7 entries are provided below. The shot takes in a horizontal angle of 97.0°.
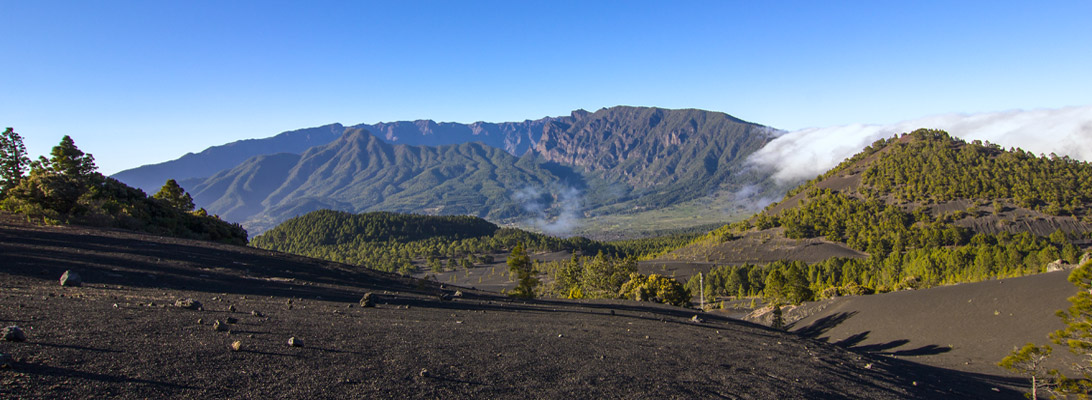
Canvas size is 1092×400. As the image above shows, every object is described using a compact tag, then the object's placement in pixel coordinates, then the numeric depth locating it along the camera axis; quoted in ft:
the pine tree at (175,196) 162.97
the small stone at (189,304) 37.86
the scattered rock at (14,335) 23.89
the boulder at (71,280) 42.34
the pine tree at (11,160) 117.50
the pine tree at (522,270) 161.07
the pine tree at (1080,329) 55.88
